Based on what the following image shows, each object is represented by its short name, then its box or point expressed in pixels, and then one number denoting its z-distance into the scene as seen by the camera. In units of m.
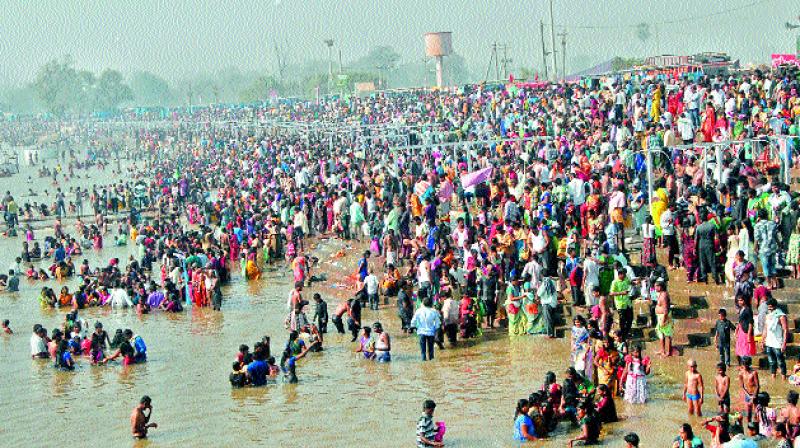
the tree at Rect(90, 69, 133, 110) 172.44
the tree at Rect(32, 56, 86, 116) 169.12
